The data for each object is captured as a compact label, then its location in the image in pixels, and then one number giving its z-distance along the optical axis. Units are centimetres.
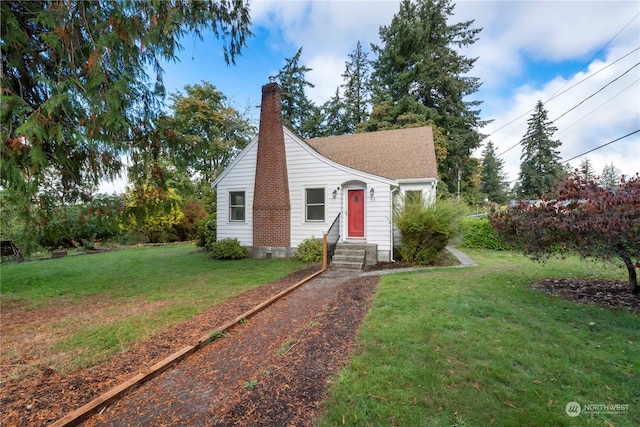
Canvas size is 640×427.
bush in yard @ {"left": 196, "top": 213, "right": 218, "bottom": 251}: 1235
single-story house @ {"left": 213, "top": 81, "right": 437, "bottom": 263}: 991
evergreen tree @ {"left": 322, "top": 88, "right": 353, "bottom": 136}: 2827
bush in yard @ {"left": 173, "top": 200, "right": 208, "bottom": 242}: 1764
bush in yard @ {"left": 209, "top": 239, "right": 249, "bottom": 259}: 1062
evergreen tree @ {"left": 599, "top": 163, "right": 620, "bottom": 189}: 5791
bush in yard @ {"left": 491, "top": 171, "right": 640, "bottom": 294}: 428
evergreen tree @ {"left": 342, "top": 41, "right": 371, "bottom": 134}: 2816
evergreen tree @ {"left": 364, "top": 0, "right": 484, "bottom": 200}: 2273
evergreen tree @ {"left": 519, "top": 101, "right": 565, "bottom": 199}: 3647
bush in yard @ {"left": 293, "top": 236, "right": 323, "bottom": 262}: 989
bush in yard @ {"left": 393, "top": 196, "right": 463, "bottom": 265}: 855
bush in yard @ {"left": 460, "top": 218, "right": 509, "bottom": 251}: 1284
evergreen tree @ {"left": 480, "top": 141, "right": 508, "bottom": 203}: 4509
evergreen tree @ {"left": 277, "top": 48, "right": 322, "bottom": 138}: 2911
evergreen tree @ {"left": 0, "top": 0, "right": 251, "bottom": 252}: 357
